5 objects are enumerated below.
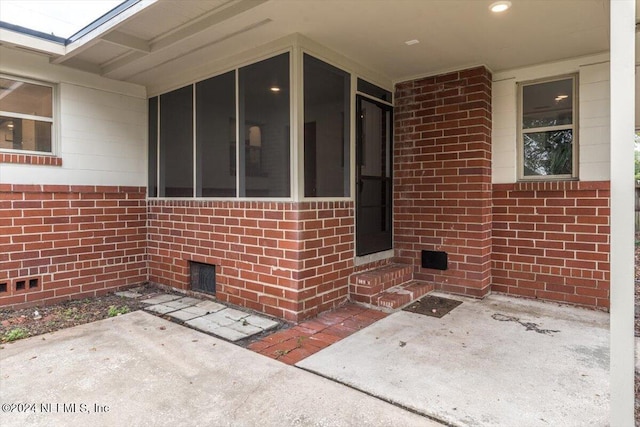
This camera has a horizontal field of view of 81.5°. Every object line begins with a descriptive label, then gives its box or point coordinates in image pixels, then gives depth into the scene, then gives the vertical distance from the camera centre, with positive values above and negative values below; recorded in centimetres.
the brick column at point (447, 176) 423 +34
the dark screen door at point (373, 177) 429 +34
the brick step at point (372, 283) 395 -87
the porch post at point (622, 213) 142 -4
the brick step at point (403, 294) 381 -98
